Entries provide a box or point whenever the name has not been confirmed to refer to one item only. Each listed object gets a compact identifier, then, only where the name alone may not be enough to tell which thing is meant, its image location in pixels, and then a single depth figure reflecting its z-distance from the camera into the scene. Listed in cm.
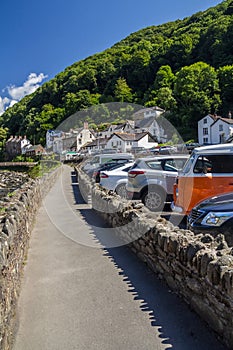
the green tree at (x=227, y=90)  8031
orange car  762
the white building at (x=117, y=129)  8718
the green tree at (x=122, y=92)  11994
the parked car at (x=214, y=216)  525
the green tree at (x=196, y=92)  7662
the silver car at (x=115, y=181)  1309
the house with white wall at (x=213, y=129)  6216
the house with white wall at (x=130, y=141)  6931
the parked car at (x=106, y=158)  2078
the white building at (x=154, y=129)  8145
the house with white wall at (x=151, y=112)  9131
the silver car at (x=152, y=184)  998
